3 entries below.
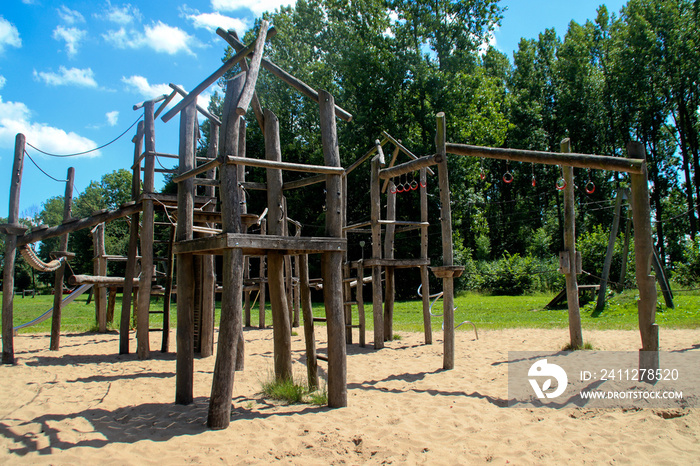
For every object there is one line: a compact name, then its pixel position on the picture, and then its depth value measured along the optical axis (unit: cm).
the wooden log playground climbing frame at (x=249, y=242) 492
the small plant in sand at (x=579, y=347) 865
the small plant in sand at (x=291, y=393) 564
